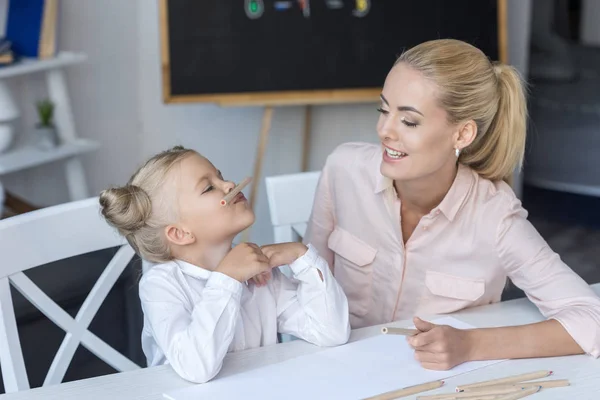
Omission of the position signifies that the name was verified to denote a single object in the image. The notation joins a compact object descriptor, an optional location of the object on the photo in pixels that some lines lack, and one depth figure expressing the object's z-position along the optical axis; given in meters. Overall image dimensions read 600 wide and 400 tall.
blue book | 3.33
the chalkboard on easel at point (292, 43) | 3.38
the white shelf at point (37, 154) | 3.26
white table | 1.65
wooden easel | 3.55
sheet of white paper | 1.64
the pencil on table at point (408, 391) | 1.63
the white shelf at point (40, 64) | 3.24
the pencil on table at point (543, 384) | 1.67
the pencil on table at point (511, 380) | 1.67
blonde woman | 1.93
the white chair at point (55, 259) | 1.83
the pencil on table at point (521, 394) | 1.64
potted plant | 3.42
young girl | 1.82
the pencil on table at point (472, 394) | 1.63
